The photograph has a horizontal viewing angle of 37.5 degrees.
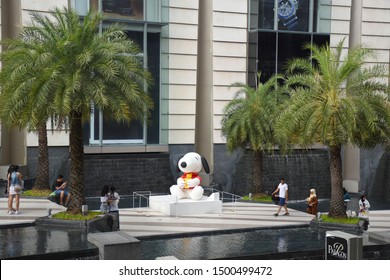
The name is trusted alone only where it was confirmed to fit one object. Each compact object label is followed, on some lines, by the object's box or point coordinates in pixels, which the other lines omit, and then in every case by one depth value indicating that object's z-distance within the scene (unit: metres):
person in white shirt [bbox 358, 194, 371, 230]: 20.28
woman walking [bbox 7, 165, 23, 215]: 18.61
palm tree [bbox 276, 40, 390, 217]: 18.22
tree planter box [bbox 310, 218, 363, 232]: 18.58
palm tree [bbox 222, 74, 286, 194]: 25.69
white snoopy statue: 21.69
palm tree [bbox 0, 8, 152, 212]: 16.53
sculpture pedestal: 20.92
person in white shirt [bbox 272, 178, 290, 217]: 21.03
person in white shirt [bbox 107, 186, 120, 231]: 18.90
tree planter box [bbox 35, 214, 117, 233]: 17.20
